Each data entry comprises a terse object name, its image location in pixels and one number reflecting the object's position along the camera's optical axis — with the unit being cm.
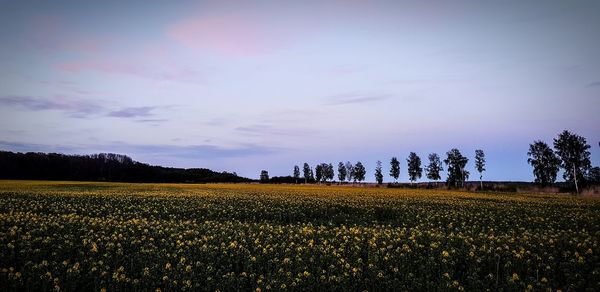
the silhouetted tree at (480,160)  11374
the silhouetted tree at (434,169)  13138
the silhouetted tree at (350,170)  16666
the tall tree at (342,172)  16578
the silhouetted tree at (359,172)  15586
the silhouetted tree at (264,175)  18224
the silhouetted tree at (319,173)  17349
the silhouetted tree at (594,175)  10689
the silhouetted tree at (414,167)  14038
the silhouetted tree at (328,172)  17062
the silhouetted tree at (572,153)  8500
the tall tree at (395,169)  14462
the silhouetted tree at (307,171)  17888
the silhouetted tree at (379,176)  15042
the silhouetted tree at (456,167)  12125
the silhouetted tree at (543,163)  10225
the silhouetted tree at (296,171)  18982
